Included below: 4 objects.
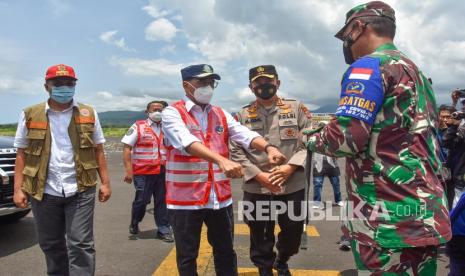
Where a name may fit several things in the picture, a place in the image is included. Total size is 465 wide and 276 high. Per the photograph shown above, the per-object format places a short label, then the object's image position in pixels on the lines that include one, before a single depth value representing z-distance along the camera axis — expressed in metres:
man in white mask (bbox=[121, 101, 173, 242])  5.56
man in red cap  3.20
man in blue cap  2.93
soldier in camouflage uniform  1.84
